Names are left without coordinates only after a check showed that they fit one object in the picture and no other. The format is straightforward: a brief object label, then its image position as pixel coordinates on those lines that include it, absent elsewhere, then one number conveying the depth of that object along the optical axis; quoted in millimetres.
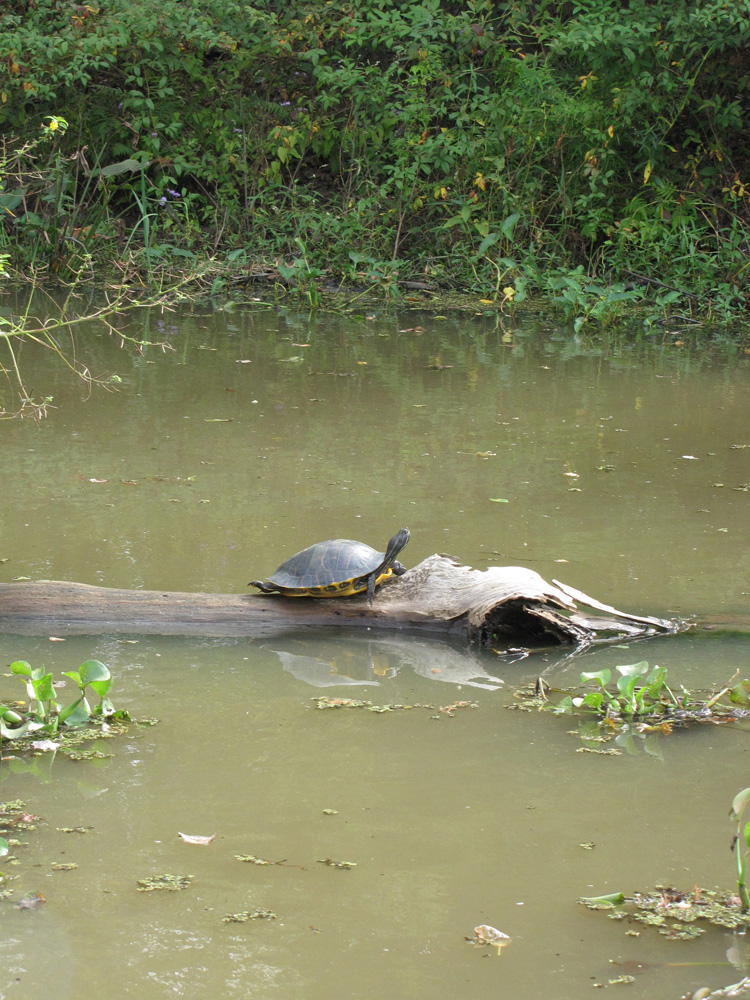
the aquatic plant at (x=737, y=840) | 4590
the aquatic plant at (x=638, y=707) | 6543
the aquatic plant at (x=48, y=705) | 6258
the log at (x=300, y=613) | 7832
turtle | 7883
